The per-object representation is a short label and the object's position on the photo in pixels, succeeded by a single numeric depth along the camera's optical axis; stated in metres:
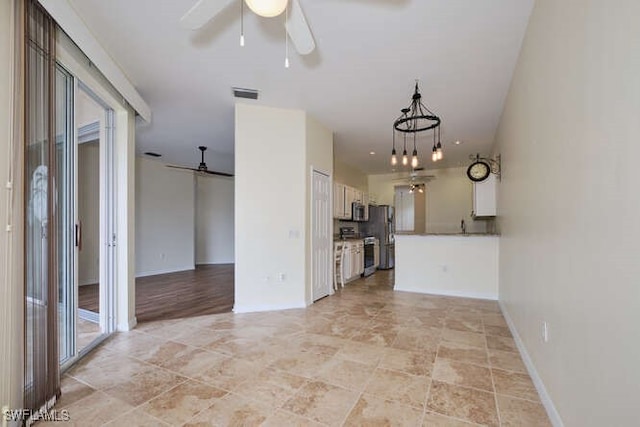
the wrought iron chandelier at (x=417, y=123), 3.42
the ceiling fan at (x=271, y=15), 1.63
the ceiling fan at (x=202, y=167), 6.38
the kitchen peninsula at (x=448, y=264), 4.95
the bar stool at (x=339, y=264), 5.68
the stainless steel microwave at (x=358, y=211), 7.00
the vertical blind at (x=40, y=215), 1.82
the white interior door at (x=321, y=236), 4.71
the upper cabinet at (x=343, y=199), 6.13
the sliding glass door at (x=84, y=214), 2.47
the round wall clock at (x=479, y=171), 4.94
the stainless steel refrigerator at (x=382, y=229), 7.97
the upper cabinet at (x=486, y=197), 5.24
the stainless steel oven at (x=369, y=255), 7.12
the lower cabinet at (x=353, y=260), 5.96
